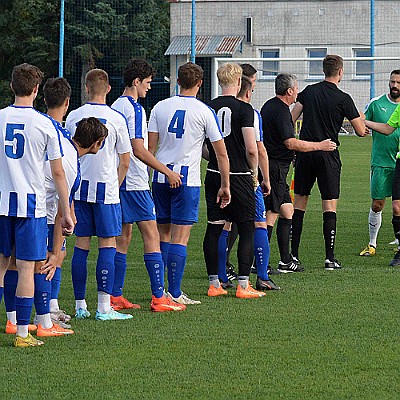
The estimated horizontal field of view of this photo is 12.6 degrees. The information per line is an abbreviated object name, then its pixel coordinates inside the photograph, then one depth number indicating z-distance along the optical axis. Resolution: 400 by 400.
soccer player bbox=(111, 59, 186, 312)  14.51
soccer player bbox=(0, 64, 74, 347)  11.83
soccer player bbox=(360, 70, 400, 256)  20.90
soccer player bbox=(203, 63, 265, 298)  15.42
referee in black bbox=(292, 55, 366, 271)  18.83
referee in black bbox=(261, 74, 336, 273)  17.85
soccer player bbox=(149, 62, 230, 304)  14.76
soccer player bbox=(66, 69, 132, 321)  13.70
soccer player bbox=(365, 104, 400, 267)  19.65
